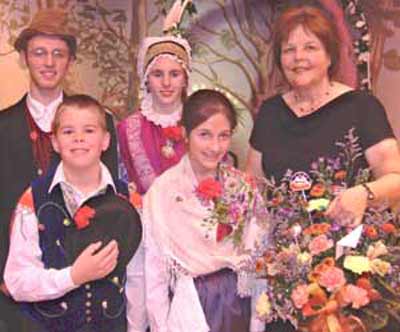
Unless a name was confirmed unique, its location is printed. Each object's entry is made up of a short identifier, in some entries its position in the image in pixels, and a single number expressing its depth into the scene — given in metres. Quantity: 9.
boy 1.92
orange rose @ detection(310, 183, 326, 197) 1.78
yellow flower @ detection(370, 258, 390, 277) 1.69
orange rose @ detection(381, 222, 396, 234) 1.73
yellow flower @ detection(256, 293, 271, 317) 1.81
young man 2.33
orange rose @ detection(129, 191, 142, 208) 2.09
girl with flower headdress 2.59
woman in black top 2.00
